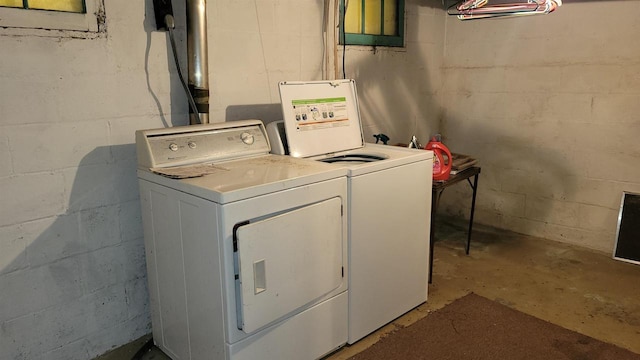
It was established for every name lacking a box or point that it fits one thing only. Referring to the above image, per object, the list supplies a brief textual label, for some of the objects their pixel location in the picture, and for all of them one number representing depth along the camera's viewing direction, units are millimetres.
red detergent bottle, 2814
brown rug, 2170
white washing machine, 2197
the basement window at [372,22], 3215
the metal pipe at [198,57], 2215
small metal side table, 2713
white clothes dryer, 1700
